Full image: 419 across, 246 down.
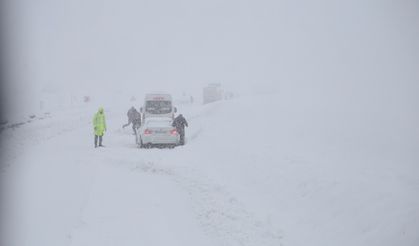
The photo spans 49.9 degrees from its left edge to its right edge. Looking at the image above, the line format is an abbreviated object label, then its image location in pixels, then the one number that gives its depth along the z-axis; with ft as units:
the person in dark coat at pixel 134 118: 86.17
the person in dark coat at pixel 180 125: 71.04
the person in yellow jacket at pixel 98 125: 67.72
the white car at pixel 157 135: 67.62
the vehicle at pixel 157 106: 85.20
